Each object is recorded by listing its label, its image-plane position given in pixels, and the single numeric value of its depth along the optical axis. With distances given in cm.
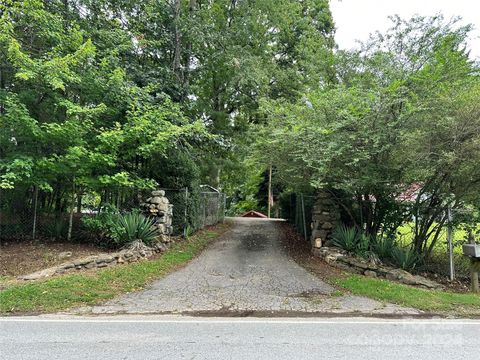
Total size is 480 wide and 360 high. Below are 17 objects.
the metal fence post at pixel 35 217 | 898
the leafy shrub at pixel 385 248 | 779
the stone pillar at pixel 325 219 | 900
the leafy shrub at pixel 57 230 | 883
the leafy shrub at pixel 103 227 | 812
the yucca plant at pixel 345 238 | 807
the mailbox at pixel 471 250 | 659
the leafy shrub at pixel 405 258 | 747
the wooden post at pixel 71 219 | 866
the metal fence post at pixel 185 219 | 1060
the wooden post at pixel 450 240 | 724
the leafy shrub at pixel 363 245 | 778
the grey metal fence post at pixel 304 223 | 1112
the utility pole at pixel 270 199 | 2603
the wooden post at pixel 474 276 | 667
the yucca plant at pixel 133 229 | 818
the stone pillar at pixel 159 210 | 934
